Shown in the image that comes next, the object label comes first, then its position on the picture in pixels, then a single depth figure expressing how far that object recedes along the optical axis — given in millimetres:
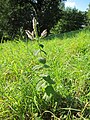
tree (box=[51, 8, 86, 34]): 30612
